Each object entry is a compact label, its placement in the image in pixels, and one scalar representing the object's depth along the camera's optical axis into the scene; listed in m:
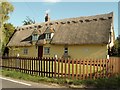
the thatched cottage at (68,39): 13.67
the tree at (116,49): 14.78
